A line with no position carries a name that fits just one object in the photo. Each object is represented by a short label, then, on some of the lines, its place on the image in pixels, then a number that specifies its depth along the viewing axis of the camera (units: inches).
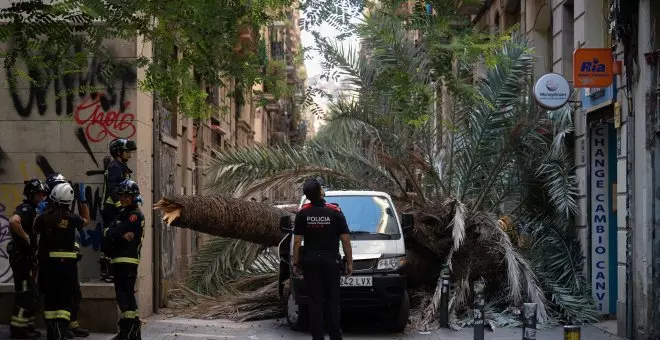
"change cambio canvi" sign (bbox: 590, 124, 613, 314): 588.1
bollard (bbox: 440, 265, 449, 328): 531.2
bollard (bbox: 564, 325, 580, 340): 283.4
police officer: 404.5
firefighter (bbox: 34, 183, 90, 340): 407.8
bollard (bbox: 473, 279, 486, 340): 374.9
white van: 505.7
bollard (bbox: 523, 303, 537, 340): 313.0
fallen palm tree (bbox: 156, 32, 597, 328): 567.2
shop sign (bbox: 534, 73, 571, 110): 577.9
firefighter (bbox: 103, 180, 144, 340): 422.9
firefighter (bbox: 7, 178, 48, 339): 459.2
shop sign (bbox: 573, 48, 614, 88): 526.3
